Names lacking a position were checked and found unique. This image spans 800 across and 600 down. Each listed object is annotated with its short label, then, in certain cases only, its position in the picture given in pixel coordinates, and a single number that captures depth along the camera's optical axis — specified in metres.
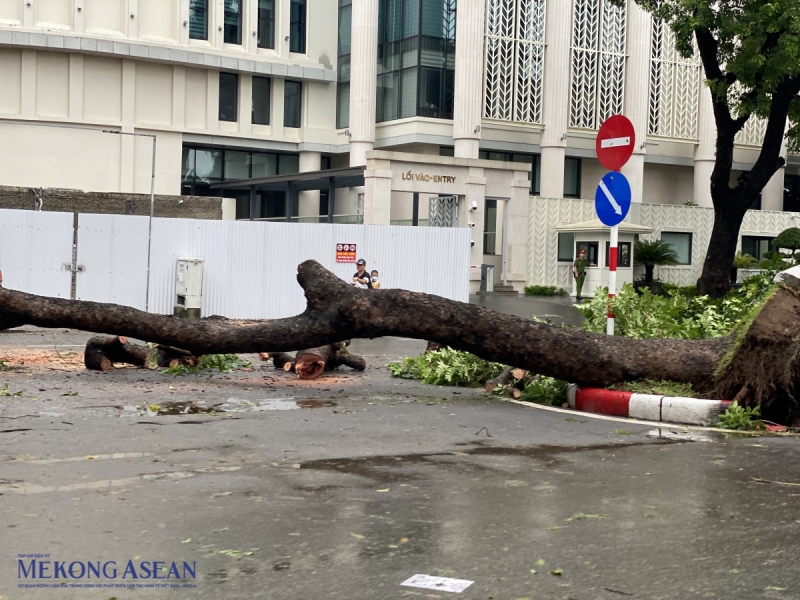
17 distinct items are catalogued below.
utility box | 22.39
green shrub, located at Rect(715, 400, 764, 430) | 8.91
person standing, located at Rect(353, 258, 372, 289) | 21.53
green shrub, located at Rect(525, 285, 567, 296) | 39.56
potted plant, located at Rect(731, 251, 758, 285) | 42.75
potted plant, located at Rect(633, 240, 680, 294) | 41.84
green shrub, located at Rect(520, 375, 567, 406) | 10.55
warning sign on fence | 23.89
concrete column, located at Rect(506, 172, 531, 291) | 39.38
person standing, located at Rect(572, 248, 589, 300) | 37.12
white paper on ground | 4.38
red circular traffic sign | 11.91
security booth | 38.56
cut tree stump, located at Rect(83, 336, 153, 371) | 12.51
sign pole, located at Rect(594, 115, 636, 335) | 11.61
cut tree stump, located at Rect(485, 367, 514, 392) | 11.15
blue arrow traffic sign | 11.66
